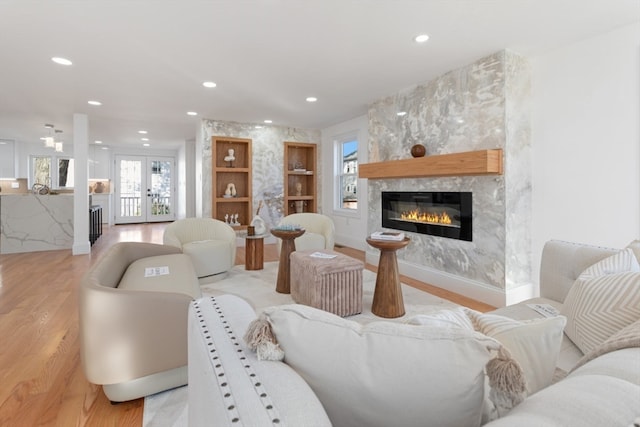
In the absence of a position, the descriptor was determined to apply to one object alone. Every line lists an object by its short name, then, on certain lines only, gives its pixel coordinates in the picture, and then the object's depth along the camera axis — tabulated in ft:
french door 32.66
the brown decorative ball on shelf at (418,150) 12.43
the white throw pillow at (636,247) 4.90
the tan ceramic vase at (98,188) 31.40
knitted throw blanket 2.25
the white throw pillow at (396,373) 1.93
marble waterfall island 17.58
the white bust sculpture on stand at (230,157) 19.79
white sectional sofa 1.52
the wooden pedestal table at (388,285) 8.87
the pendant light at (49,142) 19.32
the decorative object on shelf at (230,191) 20.14
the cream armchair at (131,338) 4.86
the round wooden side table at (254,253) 14.11
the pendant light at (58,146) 20.49
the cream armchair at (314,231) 13.92
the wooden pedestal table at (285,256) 11.00
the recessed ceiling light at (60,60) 10.45
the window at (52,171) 28.96
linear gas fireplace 11.35
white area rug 5.04
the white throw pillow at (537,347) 2.51
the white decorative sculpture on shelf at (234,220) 20.23
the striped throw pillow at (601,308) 3.61
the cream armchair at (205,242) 11.68
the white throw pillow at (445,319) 2.57
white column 17.74
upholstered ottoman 8.48
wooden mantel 9.86
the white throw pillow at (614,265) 4.50
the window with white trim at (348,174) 19.93
